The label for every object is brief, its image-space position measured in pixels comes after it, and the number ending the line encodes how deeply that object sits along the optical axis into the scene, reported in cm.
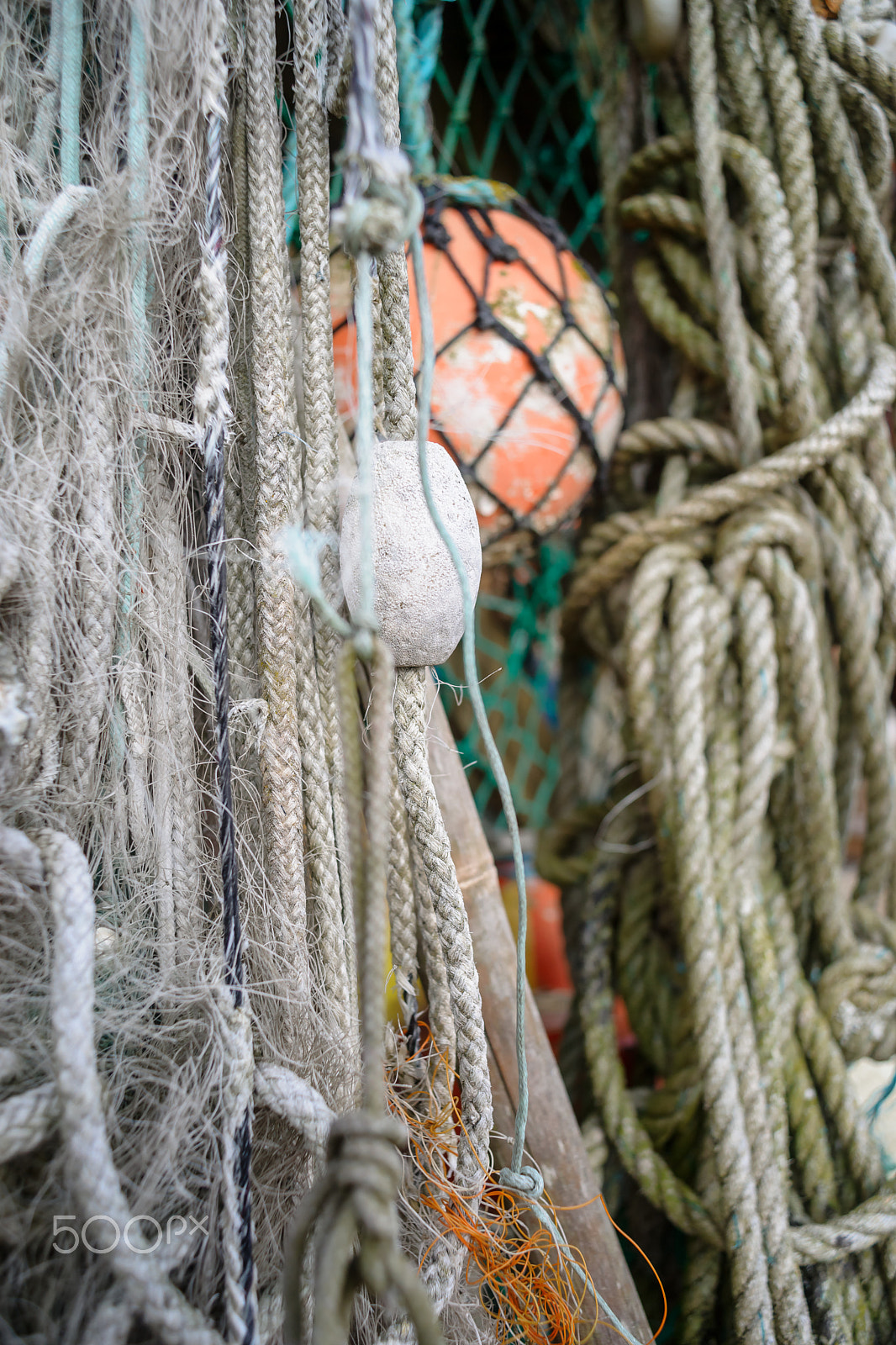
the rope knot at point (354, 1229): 26
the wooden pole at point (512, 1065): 57
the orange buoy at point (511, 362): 61
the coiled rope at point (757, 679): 63
